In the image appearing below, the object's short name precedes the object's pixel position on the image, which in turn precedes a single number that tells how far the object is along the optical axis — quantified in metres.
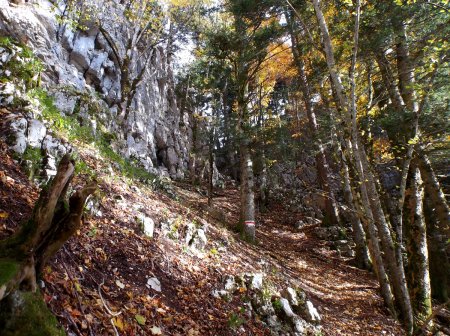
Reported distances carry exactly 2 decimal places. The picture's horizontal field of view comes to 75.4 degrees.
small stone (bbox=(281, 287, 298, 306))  5.89
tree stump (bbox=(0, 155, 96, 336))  1.91
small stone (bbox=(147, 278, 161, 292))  4.08
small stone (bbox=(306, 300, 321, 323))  5.72
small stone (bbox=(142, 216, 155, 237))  5.35
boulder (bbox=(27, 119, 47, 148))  4.76
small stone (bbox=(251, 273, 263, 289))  5.58
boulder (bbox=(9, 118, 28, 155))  4.47
